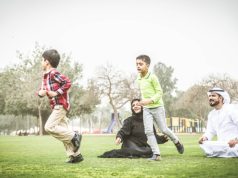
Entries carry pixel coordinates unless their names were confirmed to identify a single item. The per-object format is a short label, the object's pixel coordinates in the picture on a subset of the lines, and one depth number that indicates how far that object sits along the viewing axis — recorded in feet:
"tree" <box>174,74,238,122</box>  124.08
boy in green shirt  19.72
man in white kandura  19.86
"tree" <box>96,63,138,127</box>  144.70
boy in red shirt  18.43
